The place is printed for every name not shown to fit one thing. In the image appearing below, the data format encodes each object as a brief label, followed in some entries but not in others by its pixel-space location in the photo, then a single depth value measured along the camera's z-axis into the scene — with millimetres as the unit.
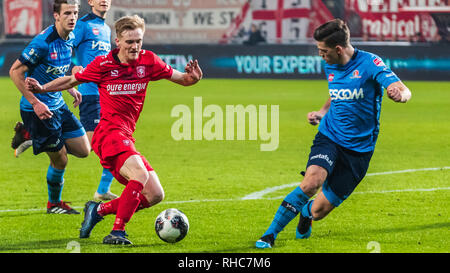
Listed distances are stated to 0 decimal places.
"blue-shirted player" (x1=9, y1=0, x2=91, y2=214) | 15437
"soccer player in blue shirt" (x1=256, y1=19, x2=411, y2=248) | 12680
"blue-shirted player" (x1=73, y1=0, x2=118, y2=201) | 18203
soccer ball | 12984
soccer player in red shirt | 12805
